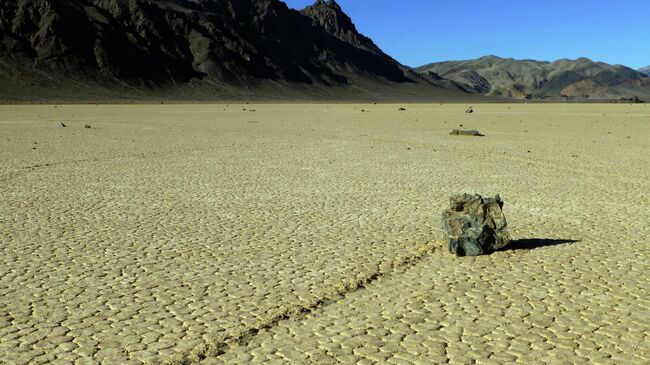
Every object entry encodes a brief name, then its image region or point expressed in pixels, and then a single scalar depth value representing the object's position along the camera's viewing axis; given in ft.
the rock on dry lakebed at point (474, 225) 21.98
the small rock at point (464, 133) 74.74
